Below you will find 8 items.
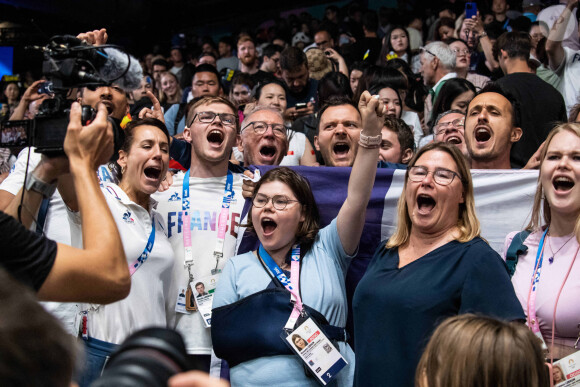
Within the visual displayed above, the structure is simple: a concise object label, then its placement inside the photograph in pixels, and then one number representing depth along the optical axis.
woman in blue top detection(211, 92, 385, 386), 2.74
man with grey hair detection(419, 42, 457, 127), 5.81
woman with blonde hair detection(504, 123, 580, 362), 2.50
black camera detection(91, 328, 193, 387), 0.85
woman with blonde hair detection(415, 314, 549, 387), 1.66
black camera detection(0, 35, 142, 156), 1.98
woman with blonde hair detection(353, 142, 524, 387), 2.38
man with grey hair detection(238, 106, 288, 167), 4.04
